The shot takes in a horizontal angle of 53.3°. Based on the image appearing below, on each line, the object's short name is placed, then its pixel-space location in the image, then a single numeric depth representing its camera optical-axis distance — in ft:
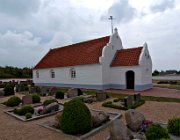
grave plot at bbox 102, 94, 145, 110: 39.52
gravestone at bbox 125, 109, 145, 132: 24.00
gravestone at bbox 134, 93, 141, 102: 45.24
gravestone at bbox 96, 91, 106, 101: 50.25
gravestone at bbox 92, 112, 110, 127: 26.85
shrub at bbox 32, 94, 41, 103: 48.55
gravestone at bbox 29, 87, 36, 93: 72.02
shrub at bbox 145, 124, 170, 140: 19.67
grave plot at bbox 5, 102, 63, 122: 34.37
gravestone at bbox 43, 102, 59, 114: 35.42
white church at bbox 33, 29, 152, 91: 72.28
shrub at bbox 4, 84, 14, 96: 66.28
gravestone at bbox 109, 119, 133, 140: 19.29
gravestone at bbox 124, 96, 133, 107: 40.06
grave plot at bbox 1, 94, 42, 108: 44.55
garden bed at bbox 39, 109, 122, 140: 23.16
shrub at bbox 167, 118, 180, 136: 22.27
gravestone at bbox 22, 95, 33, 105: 45.93
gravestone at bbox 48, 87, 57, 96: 64.25
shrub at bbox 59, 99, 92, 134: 23.57
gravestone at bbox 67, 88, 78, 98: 57.67
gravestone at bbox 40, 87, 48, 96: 64.52
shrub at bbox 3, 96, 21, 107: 44.42
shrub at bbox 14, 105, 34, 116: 35.93
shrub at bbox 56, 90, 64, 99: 55.88
